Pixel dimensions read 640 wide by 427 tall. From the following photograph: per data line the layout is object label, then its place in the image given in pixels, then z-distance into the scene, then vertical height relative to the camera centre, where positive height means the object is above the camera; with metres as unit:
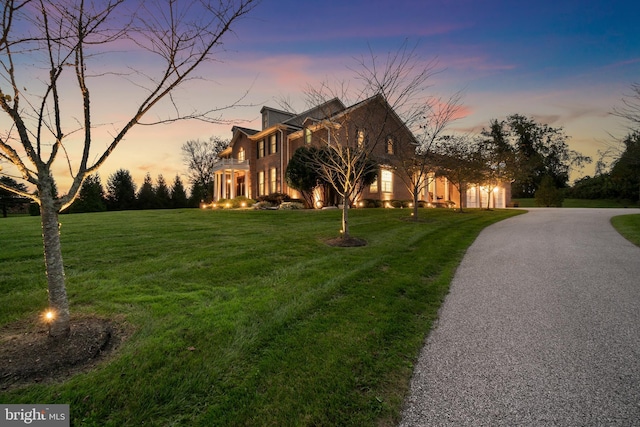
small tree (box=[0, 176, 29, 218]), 37.03 +0.26
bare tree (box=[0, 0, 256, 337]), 2.77 +1.44
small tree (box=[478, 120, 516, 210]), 22.20 +3.05
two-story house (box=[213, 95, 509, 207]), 21.92 +3.47
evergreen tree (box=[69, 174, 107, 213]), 35.79 +0.96
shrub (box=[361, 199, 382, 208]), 20.34 +0.01
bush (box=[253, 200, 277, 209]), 20.60 +0.01
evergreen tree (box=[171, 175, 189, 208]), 46.67 +1.82
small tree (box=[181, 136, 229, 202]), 43.75 +7.37
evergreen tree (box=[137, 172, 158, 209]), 44.28 +1.66
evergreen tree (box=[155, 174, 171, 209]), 45.00 +2.03
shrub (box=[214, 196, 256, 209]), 22.05 +0.22
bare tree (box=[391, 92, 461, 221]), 12.09 +3.39
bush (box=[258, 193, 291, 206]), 21.27 +0.52
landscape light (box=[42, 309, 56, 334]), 2.85 -1.10
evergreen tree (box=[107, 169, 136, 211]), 43.50 +2.64
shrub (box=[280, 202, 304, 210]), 19.36 -0.03
